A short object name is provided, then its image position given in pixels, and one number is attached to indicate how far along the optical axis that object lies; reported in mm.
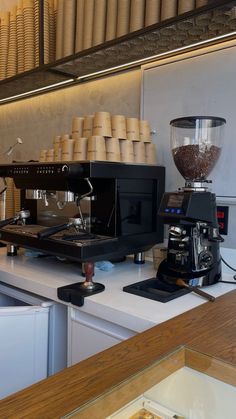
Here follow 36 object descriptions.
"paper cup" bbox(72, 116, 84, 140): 1502
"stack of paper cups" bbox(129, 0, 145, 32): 1505
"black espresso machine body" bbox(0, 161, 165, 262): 1274
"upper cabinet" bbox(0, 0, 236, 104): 1353
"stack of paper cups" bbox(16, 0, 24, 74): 2082
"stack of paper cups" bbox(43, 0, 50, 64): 1920
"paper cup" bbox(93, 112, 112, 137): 1417
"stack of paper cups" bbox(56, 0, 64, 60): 1860
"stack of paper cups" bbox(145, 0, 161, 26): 1457
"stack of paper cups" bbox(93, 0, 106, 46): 1659
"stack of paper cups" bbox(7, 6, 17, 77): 2135
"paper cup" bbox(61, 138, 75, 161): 1464
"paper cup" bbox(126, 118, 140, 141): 1512
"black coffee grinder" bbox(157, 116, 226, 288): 1184
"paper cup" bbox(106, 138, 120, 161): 1424
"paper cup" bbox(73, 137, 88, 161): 1420
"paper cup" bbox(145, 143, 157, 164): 1565
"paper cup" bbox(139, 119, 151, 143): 1561
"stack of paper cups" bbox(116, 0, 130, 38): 1560
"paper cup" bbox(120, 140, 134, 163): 1466
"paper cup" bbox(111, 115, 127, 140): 1462
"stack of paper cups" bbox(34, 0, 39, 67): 1983
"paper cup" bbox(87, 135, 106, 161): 1382
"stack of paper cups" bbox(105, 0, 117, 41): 1614
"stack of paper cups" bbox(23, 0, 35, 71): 2027
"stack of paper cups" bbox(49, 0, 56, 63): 1951
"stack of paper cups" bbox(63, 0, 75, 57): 1812
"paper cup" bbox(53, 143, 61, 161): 1532
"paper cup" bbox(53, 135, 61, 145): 1578
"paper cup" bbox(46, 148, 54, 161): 1607
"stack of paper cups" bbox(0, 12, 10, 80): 2174
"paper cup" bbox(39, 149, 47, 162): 1654
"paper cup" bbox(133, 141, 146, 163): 1520
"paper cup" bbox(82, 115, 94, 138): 1461
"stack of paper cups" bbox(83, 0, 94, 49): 1706
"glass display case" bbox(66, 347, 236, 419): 579
